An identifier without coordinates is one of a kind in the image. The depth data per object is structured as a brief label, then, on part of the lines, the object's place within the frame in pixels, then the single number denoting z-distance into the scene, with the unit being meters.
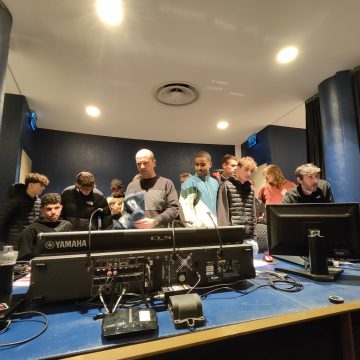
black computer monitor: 1.18
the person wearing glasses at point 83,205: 2.26
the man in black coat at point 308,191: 2.01
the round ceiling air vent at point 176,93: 2.74
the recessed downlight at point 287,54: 2.16
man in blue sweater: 2.22
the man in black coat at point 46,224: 1.80
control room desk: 0.61
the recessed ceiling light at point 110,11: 1.67
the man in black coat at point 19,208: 2.20
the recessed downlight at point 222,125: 3.81
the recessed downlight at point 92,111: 3.25
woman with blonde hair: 2.82
